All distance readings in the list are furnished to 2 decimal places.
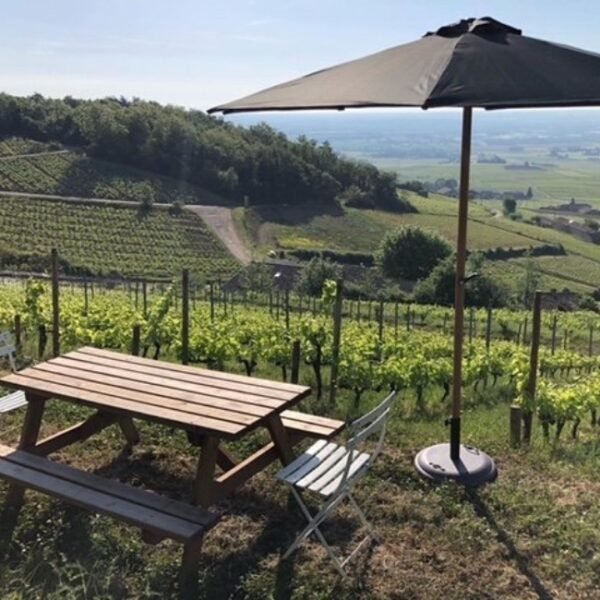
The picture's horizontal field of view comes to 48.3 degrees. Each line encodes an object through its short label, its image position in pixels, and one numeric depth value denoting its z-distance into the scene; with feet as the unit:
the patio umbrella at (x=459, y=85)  9.02
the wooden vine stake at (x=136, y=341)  20.16
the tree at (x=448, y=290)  130.29
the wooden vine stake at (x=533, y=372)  15.22
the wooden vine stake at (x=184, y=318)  20.38
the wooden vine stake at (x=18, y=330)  23.38
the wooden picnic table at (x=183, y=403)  10.05
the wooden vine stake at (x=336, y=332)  18.75
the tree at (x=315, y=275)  137.39
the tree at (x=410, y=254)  169.89
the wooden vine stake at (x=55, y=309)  20.93
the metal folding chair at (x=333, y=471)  9.32
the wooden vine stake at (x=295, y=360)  18.54
